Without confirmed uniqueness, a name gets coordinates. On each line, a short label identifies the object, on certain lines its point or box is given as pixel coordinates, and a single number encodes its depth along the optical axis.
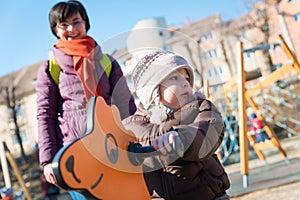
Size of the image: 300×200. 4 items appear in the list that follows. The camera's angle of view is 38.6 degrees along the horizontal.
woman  1.43
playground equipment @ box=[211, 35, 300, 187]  4.39
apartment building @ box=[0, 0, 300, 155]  22.70
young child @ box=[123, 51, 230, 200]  1.05
